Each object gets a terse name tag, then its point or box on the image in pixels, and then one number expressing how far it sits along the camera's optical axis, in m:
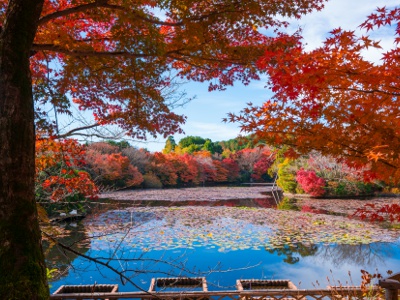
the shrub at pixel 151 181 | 29.59
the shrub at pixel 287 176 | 24.34
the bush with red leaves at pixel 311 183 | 21.23
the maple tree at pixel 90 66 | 2.08
